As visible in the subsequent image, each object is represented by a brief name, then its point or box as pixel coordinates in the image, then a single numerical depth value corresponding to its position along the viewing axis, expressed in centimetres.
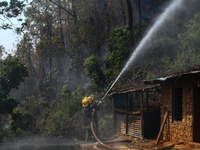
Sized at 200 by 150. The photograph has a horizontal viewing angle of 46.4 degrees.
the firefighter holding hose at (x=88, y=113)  1492
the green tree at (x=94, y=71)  2449
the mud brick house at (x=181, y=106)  1070
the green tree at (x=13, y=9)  1530
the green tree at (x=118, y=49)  2229
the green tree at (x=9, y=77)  2286
